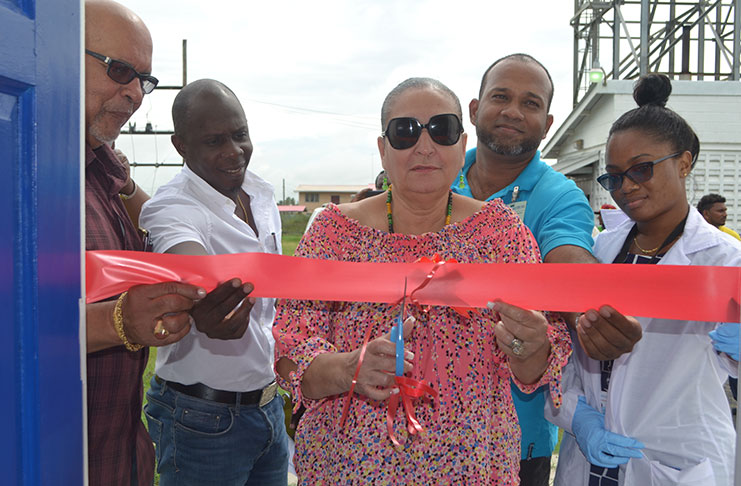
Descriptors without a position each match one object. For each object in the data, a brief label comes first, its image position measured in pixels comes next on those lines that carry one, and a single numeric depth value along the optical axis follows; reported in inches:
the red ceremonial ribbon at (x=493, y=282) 72.9
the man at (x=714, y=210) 331.3
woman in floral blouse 69.3
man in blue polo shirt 97.2
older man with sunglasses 69.0
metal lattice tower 710.5
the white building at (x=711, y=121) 570.3
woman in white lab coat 85.4
